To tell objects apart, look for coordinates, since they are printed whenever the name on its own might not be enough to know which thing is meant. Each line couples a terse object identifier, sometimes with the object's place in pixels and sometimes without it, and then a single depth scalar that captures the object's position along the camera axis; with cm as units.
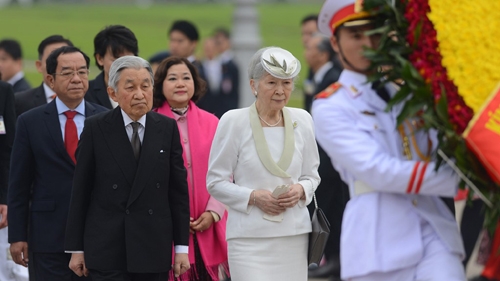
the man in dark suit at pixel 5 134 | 1530
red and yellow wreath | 816
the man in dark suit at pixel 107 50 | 1524
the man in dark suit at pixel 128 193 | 1177
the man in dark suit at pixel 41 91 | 1631
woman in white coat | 1196
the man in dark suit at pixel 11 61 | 2269
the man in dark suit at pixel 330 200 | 1773
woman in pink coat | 1348
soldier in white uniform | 900
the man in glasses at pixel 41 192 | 1302
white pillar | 3812
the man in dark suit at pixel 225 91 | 3291
